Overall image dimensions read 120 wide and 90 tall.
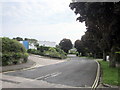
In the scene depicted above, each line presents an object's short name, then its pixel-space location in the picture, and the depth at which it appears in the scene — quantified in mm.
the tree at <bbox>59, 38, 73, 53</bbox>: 78500
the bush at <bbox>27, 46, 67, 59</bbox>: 36216
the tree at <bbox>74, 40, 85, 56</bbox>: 68106
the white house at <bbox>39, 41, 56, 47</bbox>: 59747
